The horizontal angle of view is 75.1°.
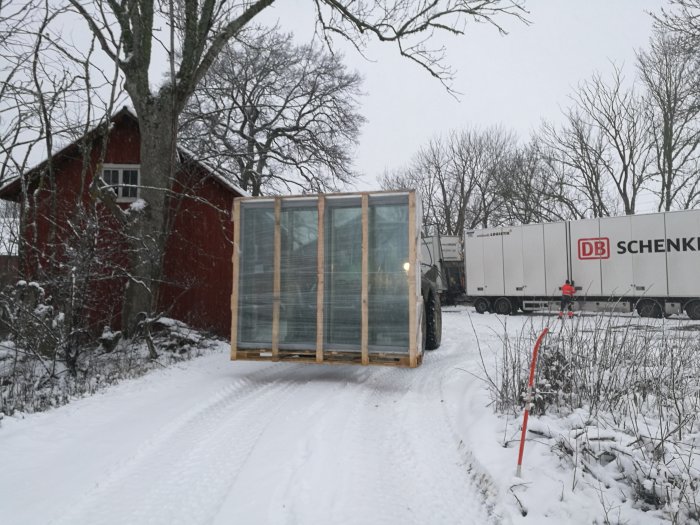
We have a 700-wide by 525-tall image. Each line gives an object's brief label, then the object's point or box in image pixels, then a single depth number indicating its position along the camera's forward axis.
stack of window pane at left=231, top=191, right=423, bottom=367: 6.28
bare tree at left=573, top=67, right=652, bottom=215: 23.42
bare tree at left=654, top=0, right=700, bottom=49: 8.41
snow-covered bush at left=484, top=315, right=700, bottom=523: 2.91
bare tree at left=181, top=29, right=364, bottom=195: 19.17
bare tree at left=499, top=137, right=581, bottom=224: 26.62
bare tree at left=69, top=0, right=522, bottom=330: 8.98
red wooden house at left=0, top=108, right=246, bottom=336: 11.95
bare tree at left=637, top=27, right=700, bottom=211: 19.46
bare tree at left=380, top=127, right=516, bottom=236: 34.83
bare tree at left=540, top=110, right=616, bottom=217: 25.36
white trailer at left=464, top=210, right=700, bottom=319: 14.43
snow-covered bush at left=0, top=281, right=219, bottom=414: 6.79
